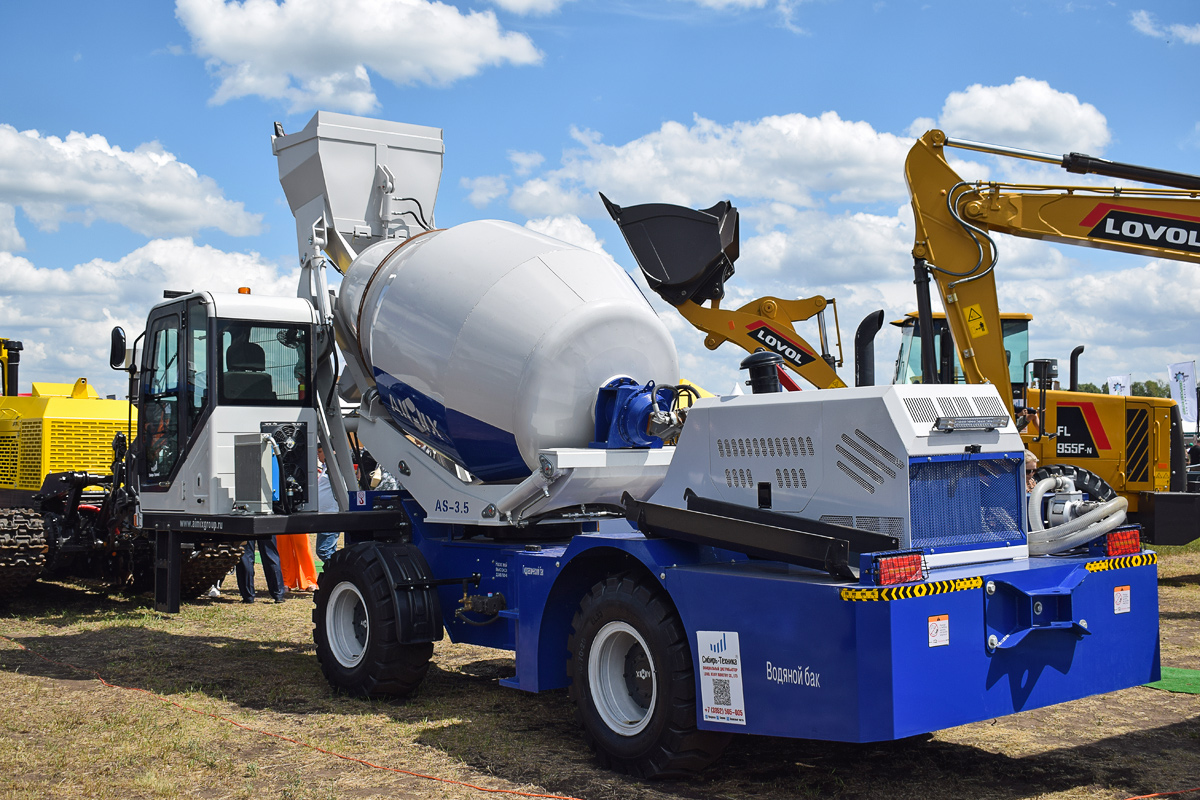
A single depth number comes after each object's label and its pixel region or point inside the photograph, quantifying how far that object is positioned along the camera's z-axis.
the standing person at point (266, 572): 13.19
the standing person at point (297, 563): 14.26
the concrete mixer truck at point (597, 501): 5.29
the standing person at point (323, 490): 9.22
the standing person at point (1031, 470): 8.35
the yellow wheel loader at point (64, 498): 11.31
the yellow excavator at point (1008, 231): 10.33
